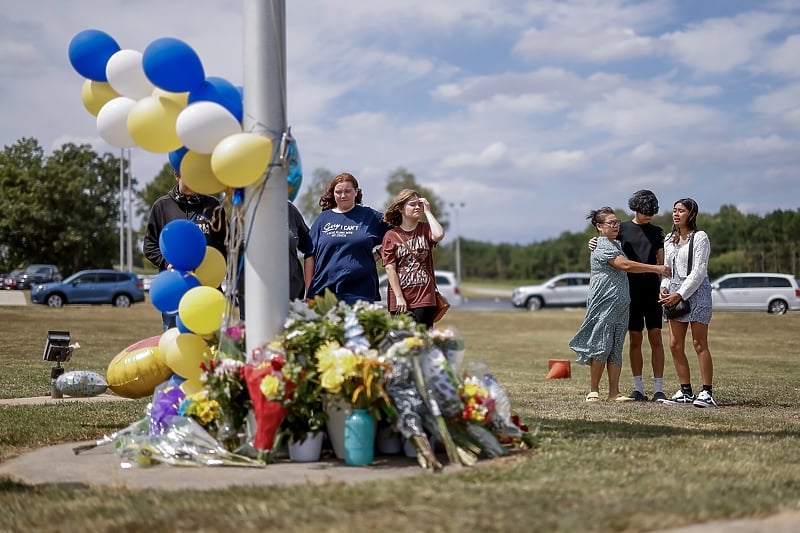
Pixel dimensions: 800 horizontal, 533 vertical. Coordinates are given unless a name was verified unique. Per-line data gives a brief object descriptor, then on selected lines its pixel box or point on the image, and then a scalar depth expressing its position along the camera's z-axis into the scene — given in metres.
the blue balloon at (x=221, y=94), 5.67
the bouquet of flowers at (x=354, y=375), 5.13
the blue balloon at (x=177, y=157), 6.01
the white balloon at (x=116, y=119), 5.78
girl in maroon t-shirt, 6.91
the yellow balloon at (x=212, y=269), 6.34
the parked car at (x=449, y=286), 33.62
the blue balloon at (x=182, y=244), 5.96
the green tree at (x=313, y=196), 61.16
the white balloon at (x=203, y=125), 5.38
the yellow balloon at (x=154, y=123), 5.55
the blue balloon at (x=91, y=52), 5.85
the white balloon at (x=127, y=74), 5.76
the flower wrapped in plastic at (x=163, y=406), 5.76
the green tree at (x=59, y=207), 53.25
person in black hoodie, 7.23
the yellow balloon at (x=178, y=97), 5.68
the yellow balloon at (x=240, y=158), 5.34
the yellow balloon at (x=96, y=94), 6.07
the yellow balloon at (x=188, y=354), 5.91
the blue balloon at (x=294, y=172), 5.73
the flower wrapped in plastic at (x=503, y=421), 5.69
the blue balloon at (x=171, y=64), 5.40
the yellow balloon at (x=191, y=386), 5.92
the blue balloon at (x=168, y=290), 5.94
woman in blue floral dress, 8.64
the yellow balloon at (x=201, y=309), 5.67
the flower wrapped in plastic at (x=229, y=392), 5.43
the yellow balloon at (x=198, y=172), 5.73
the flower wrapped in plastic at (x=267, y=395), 5.20
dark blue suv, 32.81
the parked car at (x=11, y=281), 46.11
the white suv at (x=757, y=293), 31.23
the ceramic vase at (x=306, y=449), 5.41
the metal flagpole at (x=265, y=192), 5.54
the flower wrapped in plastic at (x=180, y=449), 5.37
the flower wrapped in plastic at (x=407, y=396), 5.24
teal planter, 5.25
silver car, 36.53
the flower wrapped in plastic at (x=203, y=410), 5.58
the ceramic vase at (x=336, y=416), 5.35
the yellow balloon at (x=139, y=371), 6.51
